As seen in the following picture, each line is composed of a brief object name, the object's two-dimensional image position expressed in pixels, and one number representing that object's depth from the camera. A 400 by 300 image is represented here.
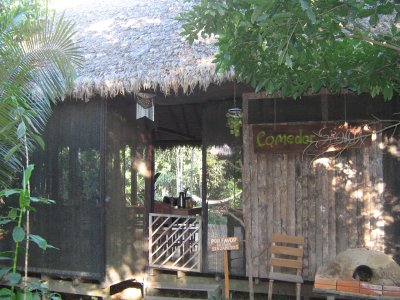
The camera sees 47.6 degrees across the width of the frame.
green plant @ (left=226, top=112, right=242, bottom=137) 5.01
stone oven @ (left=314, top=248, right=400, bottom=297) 3.97
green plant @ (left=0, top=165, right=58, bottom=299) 2.54
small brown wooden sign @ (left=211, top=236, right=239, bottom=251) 4.25
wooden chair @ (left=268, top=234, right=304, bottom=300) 4.53
